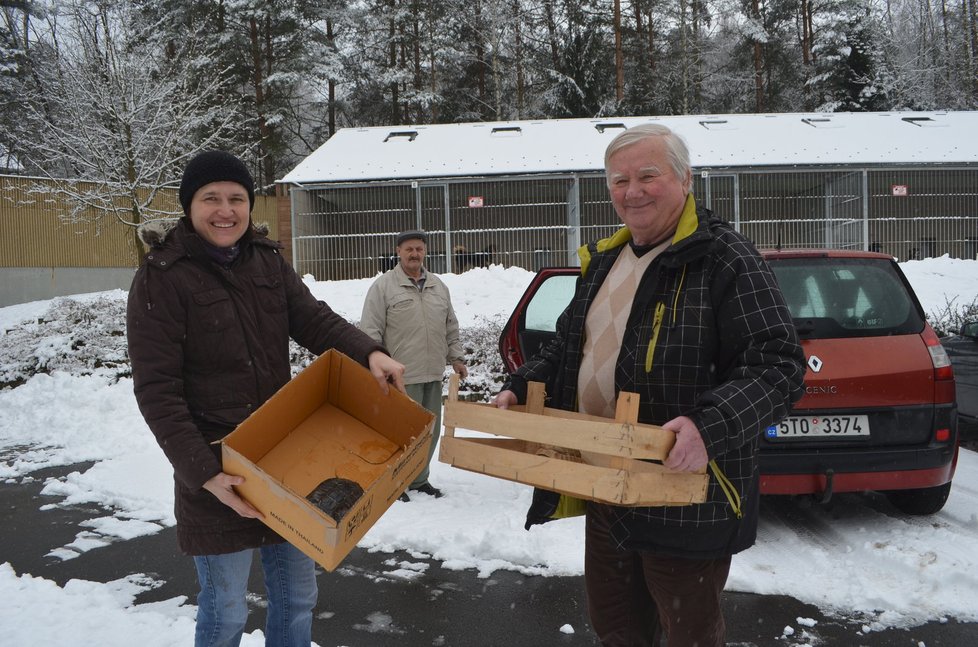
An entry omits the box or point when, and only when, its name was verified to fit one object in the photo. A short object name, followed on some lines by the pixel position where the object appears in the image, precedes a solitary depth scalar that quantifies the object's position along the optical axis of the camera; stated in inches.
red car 160.6
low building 717.9
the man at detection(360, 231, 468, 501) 217.5
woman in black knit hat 83.3
